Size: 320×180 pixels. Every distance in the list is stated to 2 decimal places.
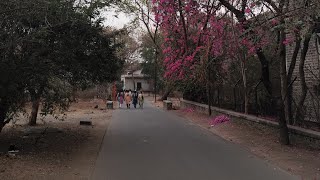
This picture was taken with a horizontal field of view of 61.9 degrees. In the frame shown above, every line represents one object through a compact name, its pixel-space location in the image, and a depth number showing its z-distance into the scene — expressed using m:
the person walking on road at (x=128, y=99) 23.44
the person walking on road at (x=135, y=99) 23.24
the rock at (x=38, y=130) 11.10
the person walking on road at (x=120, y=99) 24.64
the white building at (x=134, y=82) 49.79
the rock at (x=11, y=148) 7.77
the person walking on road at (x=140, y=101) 23.42
